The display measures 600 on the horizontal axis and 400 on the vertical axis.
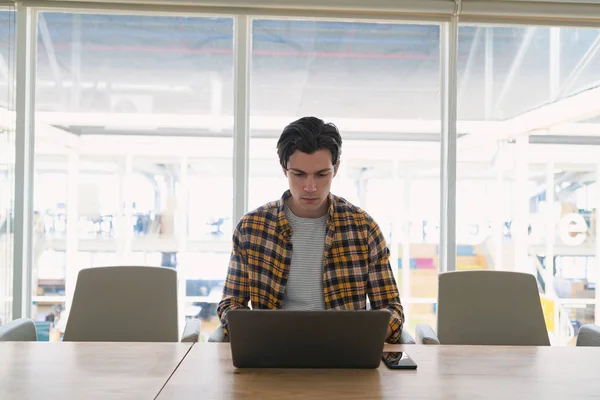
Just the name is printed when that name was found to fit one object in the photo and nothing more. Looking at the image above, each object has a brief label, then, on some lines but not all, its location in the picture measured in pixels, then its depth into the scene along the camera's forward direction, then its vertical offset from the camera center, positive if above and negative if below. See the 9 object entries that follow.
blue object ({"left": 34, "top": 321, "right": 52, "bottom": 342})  3.70 -0.79
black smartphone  1.60 -0.43
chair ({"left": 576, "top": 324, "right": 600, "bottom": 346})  2.19 -0.48
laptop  1.45 -0.33
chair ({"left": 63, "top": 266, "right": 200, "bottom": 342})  2.51 -0.44
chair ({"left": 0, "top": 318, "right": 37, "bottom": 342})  2.18 -0.49
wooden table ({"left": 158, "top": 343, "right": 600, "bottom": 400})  1.37 -0.43
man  2.21 -0.18
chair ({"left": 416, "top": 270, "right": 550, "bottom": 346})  2.51 -0.44
